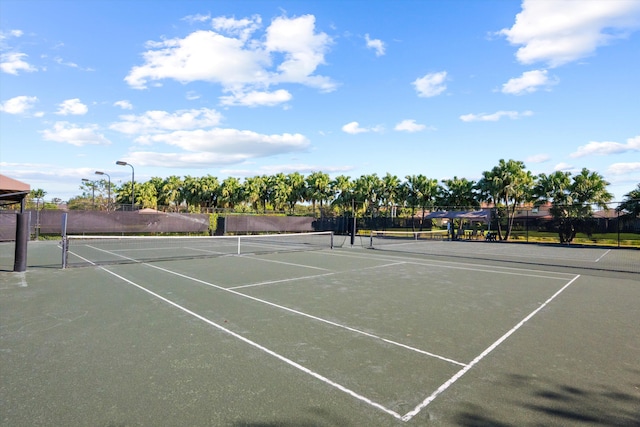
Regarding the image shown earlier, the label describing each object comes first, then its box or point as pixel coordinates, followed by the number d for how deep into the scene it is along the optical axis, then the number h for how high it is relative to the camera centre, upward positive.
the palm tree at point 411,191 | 52.38 +3.92
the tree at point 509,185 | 34.91 +3.59
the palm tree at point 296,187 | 59.28 +4.37
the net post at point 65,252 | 12.66 -1.65
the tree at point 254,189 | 61.38 +3.86
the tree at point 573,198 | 28.98 +2.21
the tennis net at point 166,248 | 15.92 -2.30
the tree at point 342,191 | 57.00 +3.88
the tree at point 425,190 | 51.03 +3.97
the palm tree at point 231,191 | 62.34 +3.44
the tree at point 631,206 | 26.16 +1.47
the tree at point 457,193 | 43.78 +3.30
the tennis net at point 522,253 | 16.17 -1.83
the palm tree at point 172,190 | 67.56 +3.54
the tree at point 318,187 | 57.38 +4.37
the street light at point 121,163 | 30.15 +3.67
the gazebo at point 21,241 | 11.70 -1.22
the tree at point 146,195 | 60.19 +2.15
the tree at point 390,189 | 54.69 +4.26
